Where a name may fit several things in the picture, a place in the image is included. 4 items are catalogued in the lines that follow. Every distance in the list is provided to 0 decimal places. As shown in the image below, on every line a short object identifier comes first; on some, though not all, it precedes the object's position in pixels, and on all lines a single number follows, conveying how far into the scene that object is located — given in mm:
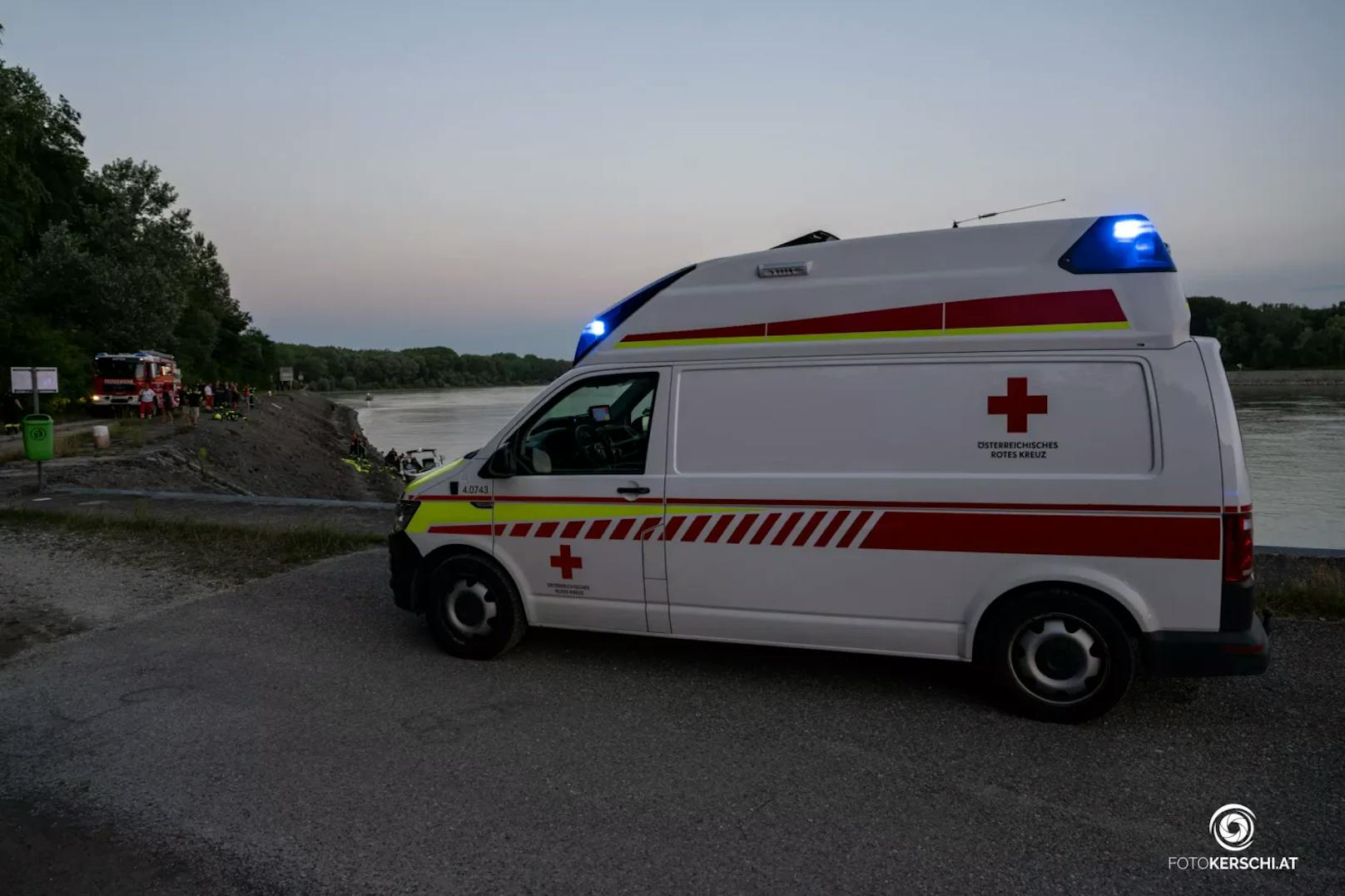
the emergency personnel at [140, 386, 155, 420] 35969
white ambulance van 4246
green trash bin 13492
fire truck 35250
